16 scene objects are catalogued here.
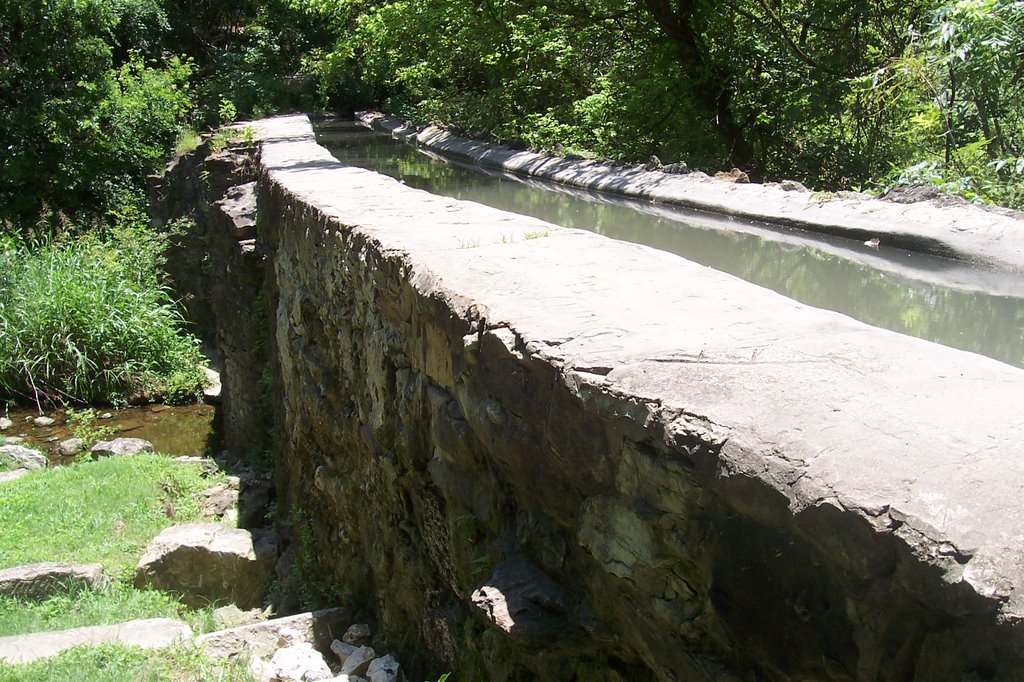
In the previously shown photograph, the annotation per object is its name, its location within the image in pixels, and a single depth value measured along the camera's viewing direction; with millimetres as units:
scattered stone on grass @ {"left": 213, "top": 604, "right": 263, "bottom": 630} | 5441
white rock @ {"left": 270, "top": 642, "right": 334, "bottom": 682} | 3688
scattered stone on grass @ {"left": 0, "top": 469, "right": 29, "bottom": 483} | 7830
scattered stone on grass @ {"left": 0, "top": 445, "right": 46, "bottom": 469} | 8695
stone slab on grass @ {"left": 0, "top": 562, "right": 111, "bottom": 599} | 5215
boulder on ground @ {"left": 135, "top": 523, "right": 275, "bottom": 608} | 5703
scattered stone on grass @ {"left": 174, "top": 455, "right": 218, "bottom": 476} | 8431
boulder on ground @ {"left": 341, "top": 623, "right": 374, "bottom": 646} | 4121
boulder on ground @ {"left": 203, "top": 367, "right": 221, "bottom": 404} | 11188
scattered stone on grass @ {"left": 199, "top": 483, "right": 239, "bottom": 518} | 7457
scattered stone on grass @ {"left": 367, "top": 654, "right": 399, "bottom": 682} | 3449
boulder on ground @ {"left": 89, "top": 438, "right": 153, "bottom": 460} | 8953
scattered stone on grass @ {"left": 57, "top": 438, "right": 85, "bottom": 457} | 9359
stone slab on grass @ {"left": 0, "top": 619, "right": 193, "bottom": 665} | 3908
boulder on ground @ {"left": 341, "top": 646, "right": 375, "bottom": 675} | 3695
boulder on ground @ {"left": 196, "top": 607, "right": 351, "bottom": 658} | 4105
